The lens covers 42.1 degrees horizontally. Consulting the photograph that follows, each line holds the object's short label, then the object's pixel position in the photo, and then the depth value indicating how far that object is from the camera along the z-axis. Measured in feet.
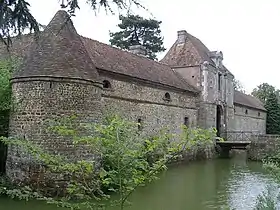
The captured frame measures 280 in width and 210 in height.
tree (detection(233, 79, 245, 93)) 254.72
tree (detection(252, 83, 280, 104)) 208.03
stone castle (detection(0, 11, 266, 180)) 41.55
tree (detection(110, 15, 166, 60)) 138.21
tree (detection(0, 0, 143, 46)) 18.81
